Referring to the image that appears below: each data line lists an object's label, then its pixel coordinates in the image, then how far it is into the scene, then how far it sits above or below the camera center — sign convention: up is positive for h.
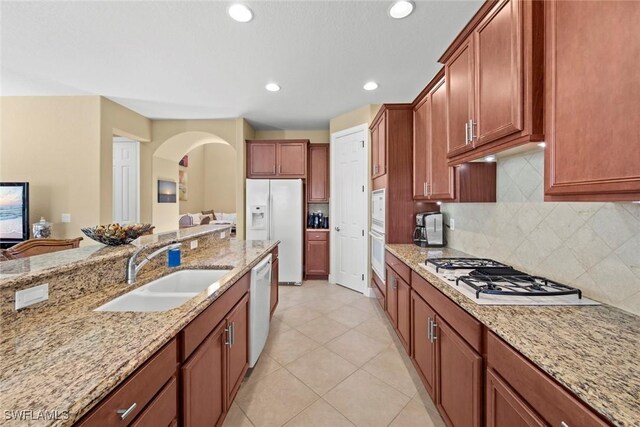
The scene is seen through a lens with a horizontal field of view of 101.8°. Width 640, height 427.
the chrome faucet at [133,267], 1.47 -0.32
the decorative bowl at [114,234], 1.64 -0.15
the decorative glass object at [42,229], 3.38 -0.25
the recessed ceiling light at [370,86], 3.09 +1.54
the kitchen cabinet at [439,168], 1.91 +0.36
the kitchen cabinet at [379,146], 2.90 +0.81
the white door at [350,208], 3.82 +0.06
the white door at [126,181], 4.57 +0.52
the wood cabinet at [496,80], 1.11 +0.68
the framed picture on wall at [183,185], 7.74 +0.77
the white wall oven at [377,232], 2.96 -0.25
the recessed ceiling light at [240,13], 1.89 +1.49
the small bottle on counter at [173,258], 1.86 -0.34
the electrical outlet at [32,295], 0.99 -0.34
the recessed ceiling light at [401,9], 1.86 +1.50
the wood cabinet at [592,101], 0.76 +0.38
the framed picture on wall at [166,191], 4.89 +0.38
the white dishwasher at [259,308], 1.93 -0.78
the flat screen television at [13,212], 3.33 -0.03
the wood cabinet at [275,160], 4.53 +0.90
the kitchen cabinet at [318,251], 4.51 -0.68
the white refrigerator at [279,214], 4.30 -0.04
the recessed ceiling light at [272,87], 3.13 +1.53
